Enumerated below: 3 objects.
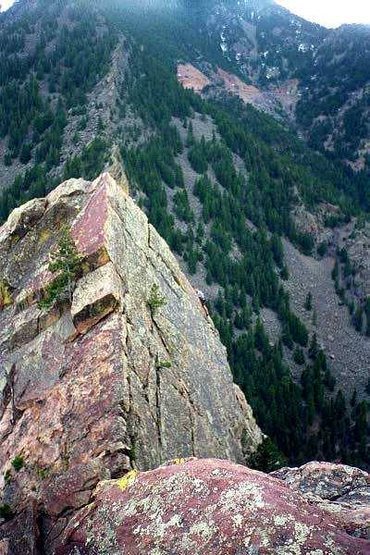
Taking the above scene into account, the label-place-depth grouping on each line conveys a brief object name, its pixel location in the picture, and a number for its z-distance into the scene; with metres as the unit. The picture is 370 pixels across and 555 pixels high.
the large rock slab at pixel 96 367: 21.94
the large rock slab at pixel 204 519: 14.47
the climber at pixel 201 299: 41.49
